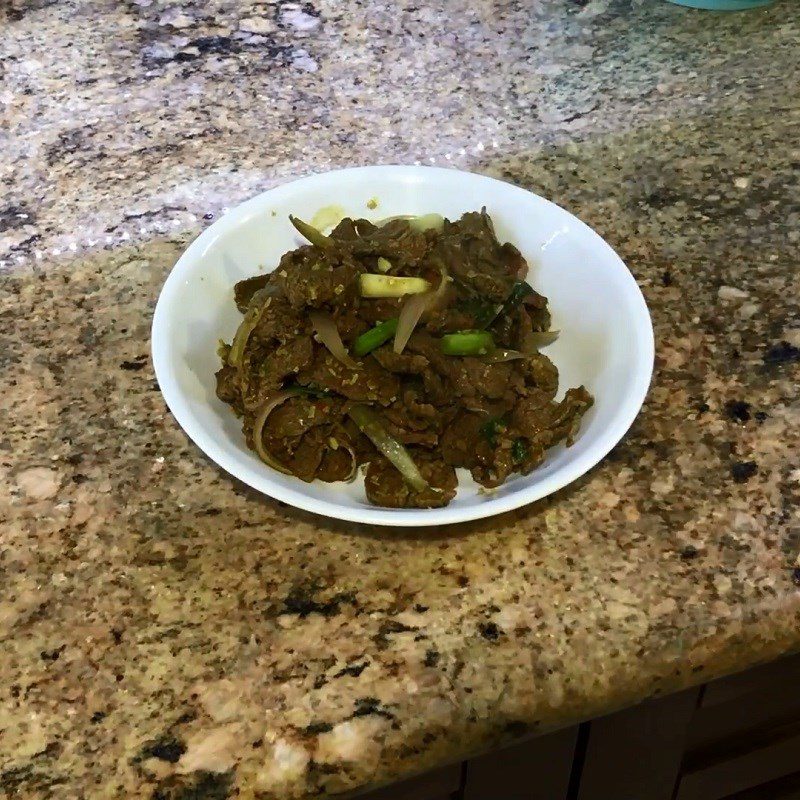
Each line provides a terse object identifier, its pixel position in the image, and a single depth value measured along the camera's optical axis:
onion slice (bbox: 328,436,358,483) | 0.79
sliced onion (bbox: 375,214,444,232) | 0.89
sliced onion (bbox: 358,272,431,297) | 0.80
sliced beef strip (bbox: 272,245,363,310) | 0.77
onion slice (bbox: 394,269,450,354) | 0.78
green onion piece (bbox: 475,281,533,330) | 0.83
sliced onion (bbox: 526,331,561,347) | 0.86
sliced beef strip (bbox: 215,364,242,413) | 0.80
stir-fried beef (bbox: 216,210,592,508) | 0.77
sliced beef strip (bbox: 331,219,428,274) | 0.83
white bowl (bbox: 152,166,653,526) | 0.71
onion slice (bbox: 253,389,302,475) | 0.77
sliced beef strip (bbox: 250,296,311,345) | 0.79
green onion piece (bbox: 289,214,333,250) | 0.84
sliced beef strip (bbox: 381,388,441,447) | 0.78
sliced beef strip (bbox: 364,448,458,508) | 0.75
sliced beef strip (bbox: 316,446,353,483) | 0.79
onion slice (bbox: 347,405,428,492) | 0.77
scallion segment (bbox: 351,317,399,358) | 0.79
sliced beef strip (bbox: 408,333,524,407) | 0.78
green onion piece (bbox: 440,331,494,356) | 0.79
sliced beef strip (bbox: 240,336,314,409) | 0.78
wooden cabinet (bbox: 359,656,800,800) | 0.77
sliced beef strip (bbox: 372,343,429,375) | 0.77
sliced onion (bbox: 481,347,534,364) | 0.80
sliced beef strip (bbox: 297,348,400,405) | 0.78
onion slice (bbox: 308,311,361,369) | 0.78
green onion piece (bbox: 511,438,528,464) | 0.77
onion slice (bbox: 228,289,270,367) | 0.80
